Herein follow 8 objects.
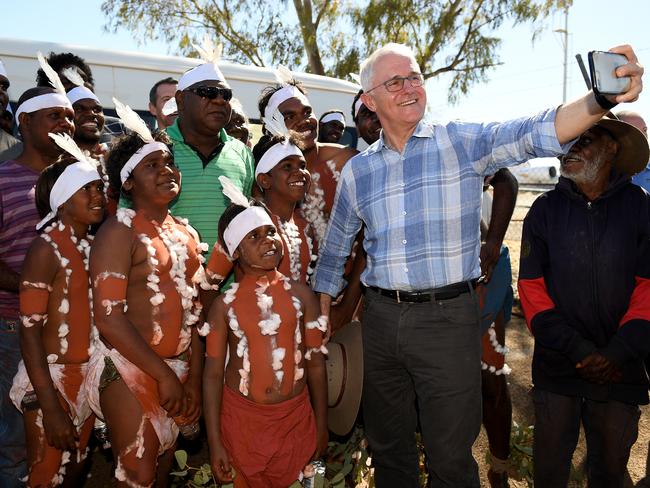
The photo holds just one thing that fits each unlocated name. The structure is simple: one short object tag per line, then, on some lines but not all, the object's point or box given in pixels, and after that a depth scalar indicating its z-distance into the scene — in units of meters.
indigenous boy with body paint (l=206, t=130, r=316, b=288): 3.12
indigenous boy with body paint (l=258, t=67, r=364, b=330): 3.36
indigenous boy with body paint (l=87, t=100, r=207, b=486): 2.52
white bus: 5.68
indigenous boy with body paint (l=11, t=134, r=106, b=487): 2.64
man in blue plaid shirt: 2.63
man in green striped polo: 3.21
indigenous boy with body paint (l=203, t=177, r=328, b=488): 2.69
